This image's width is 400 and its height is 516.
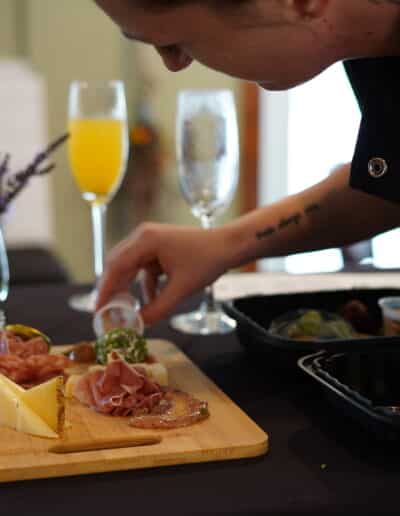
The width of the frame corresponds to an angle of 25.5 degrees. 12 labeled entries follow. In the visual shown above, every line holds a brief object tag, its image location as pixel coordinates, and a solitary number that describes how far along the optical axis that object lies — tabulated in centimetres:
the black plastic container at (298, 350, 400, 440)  86
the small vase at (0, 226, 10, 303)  141
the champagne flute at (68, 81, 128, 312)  156
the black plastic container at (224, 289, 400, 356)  100
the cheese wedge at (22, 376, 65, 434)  81
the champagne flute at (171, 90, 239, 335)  130
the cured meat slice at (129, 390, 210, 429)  83
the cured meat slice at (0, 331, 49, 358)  104
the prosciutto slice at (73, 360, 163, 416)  87
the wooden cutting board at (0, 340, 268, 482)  73
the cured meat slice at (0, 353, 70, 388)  97
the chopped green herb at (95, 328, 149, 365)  103
